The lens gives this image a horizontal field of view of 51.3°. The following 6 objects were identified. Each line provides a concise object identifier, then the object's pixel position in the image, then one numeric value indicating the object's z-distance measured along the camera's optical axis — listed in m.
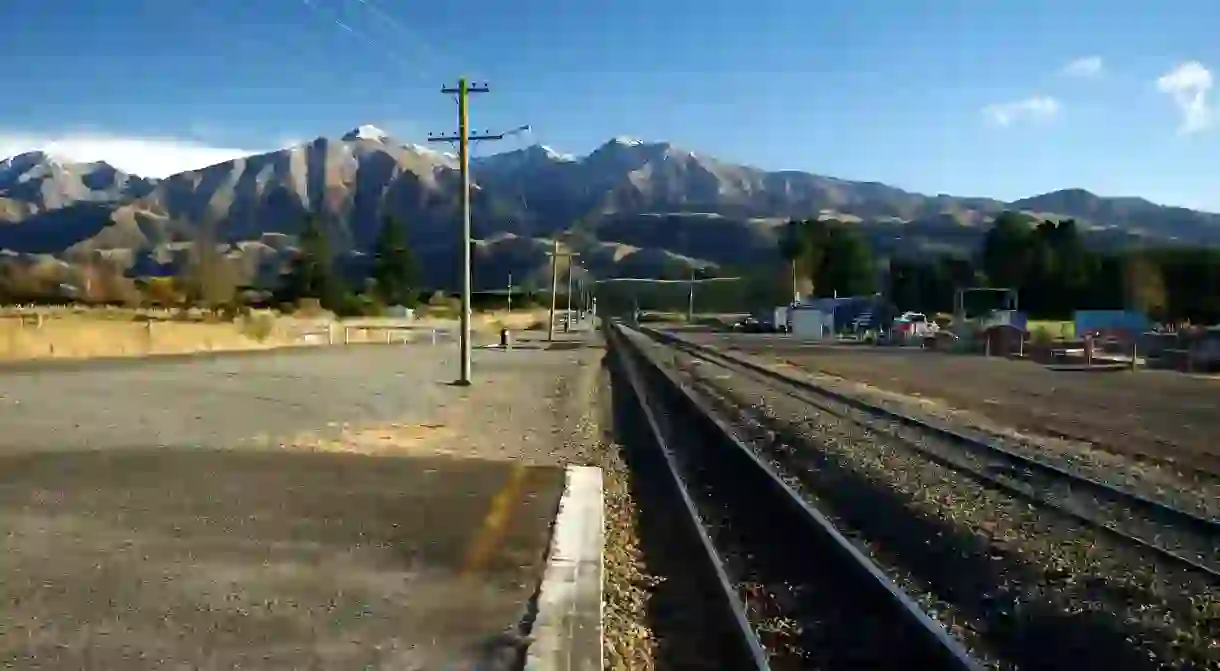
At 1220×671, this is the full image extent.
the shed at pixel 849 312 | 114.44
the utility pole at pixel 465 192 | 34.22
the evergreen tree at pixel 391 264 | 147.38
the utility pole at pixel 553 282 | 87.22
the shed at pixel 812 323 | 111.29
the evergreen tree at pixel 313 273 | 132.25
